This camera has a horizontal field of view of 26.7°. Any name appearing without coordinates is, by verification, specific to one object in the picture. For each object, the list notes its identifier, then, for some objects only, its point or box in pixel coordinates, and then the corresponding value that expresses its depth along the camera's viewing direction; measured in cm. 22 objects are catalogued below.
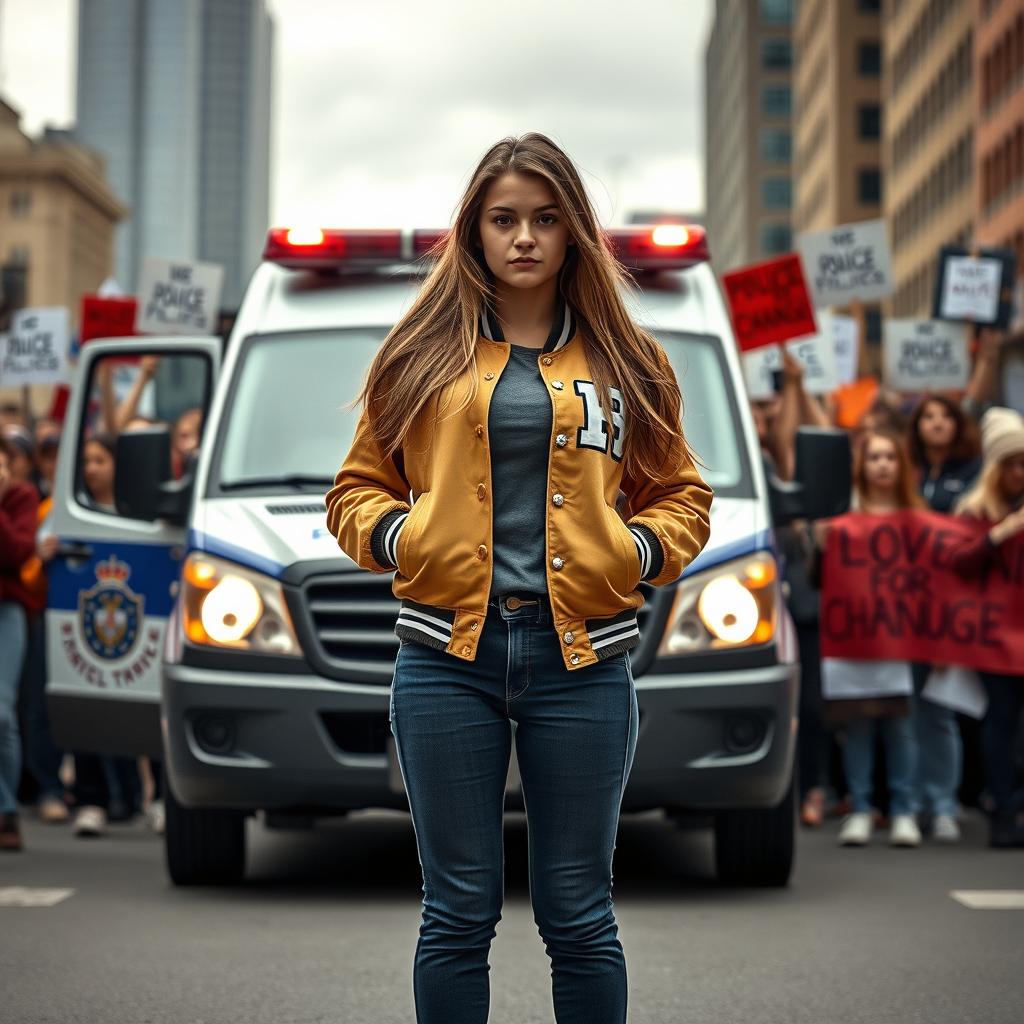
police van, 737
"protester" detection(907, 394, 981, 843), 1039
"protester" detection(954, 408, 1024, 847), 1000
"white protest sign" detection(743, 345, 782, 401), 1480
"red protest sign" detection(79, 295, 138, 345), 1578
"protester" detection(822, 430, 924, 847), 1009
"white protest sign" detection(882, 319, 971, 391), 1625
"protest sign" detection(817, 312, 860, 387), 1619
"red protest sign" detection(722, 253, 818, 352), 1298
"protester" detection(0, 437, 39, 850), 930
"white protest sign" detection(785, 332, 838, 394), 1463
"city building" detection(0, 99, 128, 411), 13100
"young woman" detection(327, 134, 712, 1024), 379
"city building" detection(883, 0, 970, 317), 7282
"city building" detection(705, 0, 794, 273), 13125
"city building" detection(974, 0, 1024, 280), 6184
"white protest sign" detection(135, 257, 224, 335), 1562
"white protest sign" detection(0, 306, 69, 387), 1673
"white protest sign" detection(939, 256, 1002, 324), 1608
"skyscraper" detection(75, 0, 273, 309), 17701
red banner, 1031
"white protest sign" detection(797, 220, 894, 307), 1541
